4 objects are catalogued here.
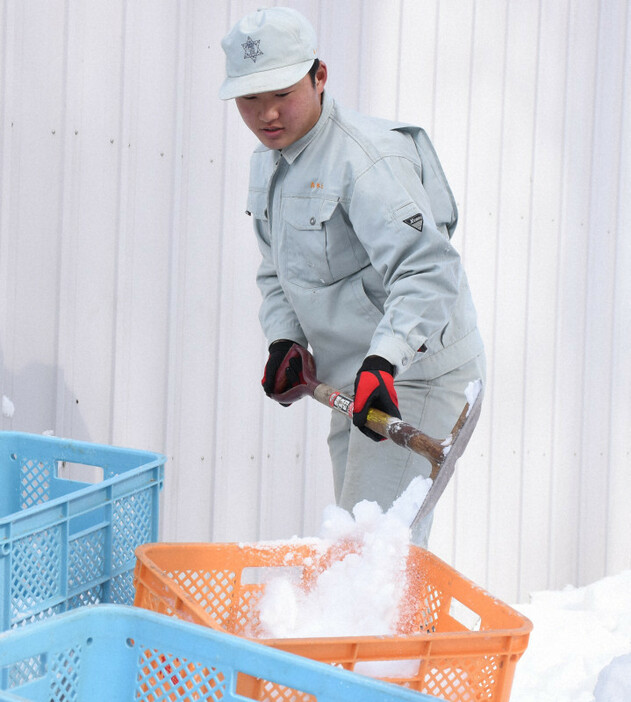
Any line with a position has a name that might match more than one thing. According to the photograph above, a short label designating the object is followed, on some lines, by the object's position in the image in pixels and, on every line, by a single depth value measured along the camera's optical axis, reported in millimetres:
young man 4072
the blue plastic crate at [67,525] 3686
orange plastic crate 3469
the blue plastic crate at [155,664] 3211
